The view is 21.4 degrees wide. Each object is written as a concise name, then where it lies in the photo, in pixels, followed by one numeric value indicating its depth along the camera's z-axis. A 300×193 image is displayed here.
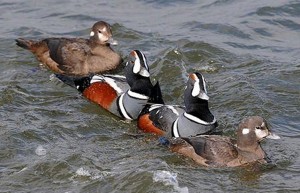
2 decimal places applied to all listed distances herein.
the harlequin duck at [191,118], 11.08
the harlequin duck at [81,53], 14.04
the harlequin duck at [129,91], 12.21
